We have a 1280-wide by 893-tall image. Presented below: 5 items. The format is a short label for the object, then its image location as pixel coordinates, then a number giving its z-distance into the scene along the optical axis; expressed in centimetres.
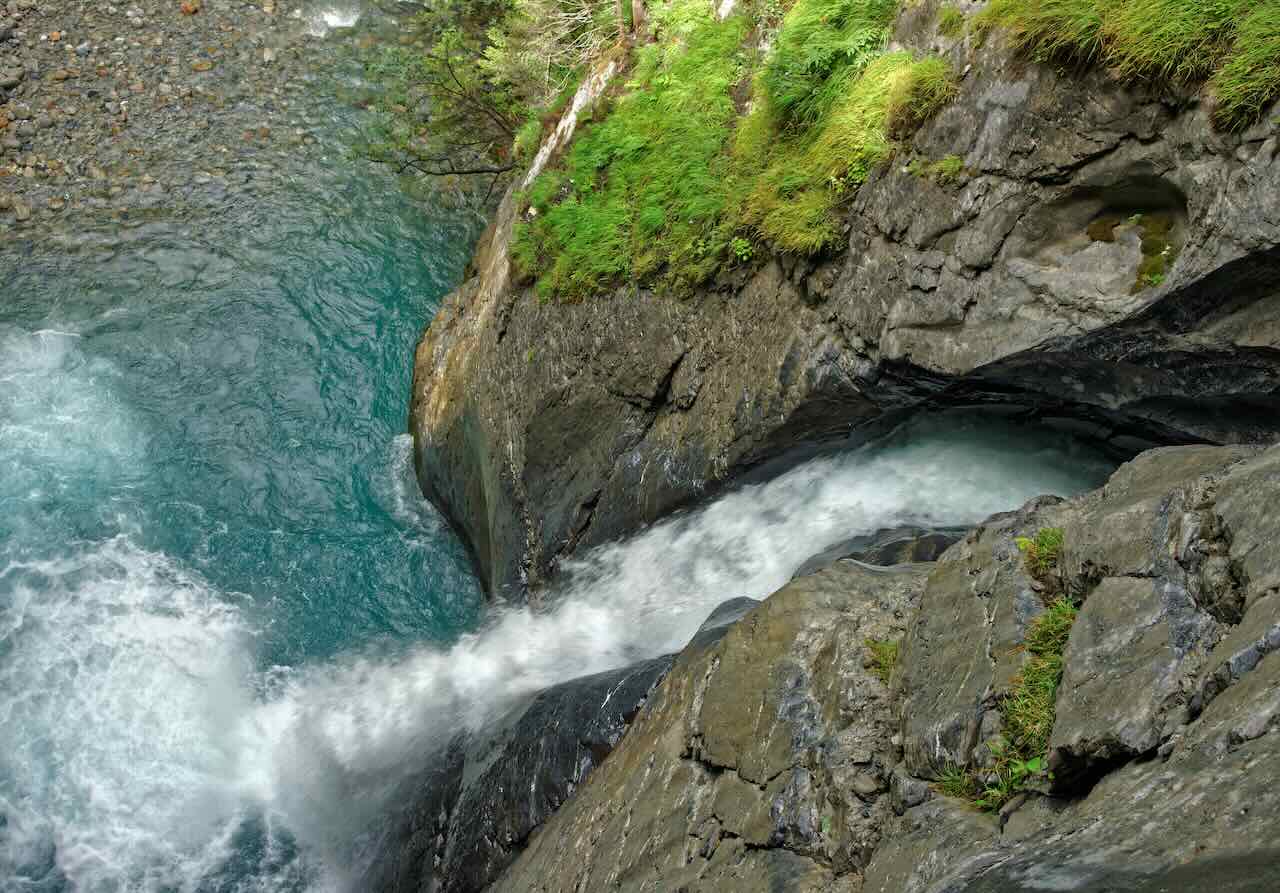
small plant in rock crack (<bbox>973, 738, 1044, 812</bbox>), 385
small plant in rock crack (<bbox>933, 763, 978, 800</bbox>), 404
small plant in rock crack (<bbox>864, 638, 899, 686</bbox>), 484
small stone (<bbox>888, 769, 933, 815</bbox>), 421
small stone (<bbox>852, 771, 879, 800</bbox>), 444
